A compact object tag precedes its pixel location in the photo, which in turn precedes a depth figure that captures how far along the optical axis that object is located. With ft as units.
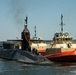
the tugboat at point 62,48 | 162.61
